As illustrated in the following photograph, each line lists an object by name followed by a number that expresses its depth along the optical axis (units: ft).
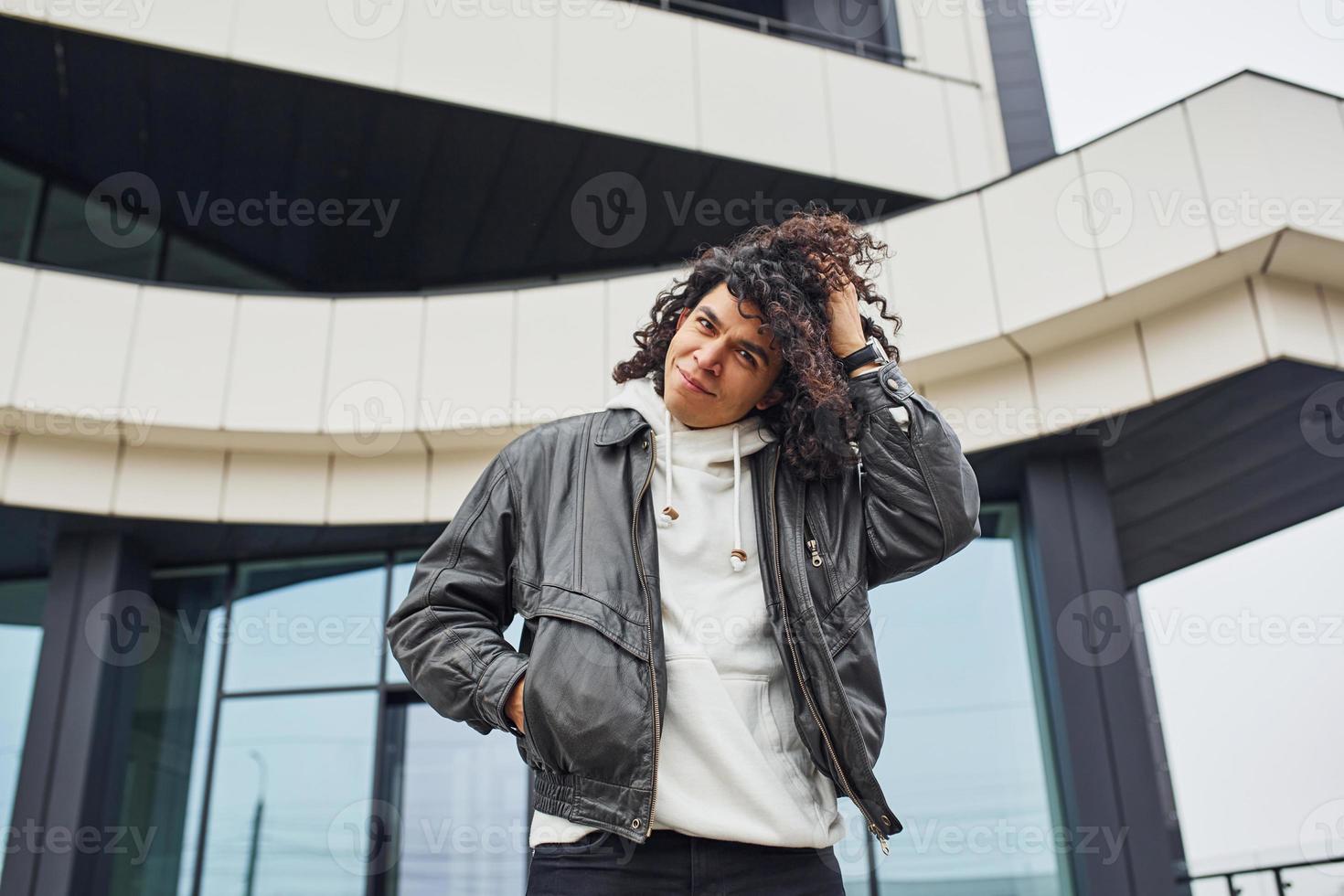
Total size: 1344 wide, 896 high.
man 5.33
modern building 17.84
